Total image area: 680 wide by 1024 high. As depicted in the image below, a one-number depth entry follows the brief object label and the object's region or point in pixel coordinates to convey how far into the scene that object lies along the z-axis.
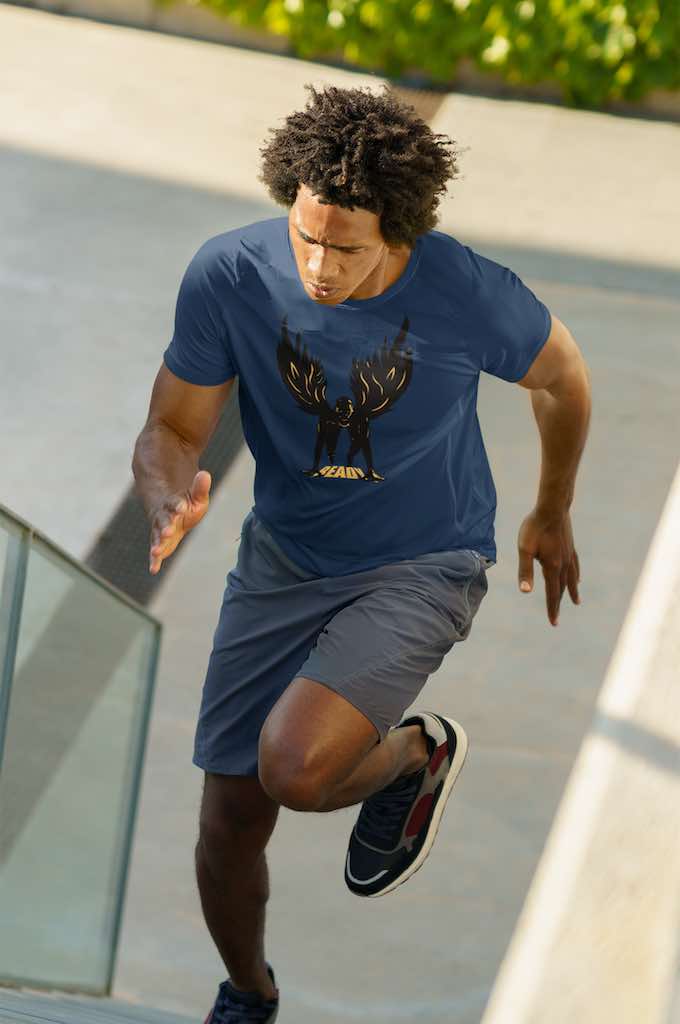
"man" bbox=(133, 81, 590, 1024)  4.97
